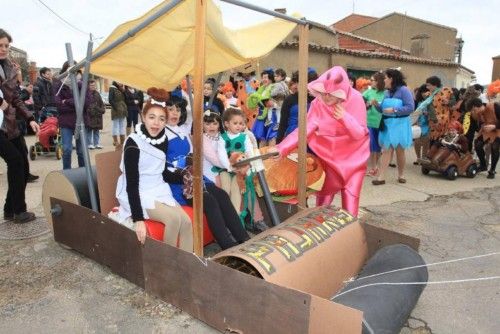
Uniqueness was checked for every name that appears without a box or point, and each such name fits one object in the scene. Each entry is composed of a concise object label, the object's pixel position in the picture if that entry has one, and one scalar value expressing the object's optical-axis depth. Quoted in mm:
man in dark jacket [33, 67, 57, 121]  8906
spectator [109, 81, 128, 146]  9461
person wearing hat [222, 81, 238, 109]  8364
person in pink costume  3594
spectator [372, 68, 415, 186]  6422
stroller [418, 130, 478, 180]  7441
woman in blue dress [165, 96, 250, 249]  3438
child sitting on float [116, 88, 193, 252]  3104
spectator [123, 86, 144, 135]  10125
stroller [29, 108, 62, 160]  8328
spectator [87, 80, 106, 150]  8039
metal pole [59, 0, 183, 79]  2580
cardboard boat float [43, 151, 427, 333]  2252
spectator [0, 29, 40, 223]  4109
